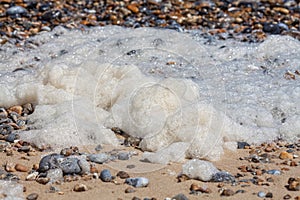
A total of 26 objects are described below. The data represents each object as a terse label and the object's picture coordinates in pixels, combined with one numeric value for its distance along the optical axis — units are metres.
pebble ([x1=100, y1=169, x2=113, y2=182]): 6.84
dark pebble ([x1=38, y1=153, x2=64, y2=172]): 7.06
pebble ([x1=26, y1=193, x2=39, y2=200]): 6.36
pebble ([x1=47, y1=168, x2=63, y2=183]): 6.83
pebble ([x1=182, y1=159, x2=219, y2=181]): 6.90
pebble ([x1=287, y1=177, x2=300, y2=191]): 6.66
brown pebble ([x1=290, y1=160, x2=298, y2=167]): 7.45
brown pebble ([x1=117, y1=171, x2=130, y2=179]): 6.92
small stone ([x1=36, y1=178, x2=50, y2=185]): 6.73
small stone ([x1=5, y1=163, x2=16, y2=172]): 7.07
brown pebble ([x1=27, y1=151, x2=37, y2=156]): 7.59
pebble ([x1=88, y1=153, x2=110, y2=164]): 7.36
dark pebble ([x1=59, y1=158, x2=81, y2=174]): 6.97
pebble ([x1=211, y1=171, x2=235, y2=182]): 6.87
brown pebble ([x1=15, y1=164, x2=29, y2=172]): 7.07
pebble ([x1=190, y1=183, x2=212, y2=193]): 6.60
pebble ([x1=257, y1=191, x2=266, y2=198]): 6.52
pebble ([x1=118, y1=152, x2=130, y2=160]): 7.54
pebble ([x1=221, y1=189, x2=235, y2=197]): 6.52
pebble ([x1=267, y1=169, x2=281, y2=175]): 7.14
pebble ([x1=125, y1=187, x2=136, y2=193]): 6.56
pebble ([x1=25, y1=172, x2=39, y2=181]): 6.85
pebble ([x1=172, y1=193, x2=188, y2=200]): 6.38
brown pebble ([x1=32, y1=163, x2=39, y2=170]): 7.14
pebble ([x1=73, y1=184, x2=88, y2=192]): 6.55
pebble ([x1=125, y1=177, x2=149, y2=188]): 6.70
